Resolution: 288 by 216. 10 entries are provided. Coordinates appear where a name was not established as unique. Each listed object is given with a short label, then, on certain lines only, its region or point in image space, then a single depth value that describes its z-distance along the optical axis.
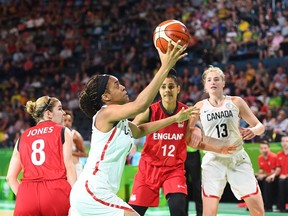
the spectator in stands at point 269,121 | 12.73
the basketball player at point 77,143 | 9.44
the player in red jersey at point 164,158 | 6.67
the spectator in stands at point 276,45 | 15.79
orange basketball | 5.77
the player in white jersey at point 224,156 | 6.84
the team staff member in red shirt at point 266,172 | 11.34
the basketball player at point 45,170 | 5.62
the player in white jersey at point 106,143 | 4.78
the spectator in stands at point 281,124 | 12.37
